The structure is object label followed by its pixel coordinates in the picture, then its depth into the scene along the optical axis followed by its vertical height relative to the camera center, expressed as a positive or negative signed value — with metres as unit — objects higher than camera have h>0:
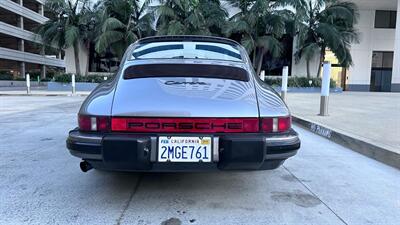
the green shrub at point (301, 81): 27.06 -0.20
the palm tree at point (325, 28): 24.84 +3.35
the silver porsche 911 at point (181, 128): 3.16 -0.43
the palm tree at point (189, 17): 23.42 +3.71
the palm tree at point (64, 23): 25.42 +3.40
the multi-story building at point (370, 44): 31.80 +2.95
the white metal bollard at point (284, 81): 13.00 -0.09
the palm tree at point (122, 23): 23.50 +3.27
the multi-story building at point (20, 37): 45.98 +4.58
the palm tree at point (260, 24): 24.06 +3.36
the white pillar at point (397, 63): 27.92 +1.26
